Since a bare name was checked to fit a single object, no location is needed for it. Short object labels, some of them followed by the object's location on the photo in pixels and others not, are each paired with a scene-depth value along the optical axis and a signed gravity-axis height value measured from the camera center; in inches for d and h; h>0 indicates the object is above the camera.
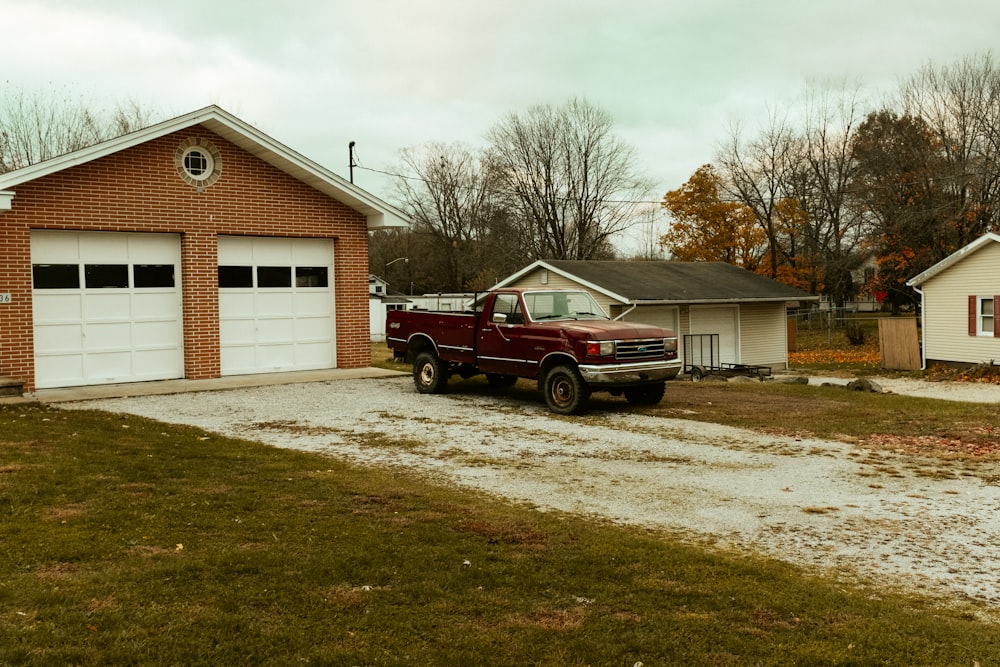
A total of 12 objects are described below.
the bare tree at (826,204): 1870.1 +263.7
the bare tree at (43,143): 1275.8 +296.4
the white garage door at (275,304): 694.5 +28.7
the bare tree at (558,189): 2085.4 +336.0
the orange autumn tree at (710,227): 1939.0 +224.3
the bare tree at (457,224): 2336.4 +304.7
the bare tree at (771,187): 1967.3 +317.4
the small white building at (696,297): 1113.4 +40.8
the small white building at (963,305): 1034.7 +21.4
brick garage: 597.3 +82.4
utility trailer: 1127.1 -31.6
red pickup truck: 528.1 -8.6
